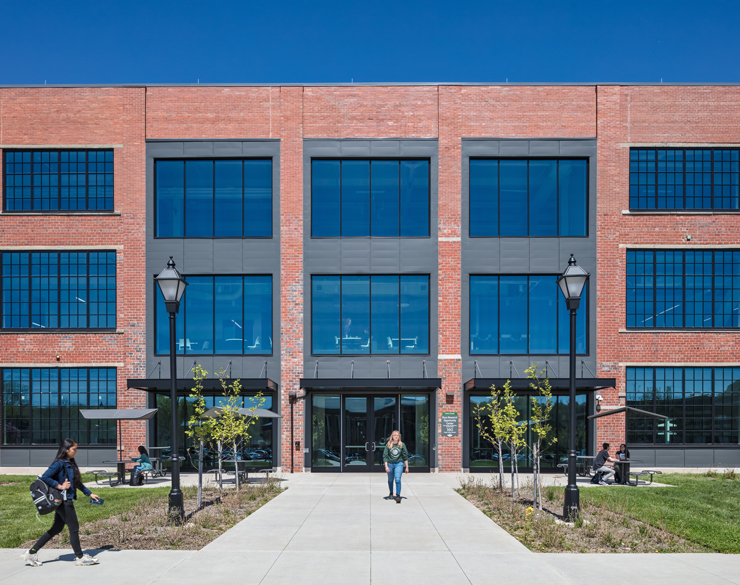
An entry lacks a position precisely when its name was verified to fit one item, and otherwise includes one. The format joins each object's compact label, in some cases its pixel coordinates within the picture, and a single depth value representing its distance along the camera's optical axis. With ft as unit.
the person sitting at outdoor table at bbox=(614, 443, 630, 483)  69.87
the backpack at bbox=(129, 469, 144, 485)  65.72
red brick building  81.00
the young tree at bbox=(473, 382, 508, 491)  78.82
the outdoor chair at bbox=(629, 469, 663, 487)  65.69
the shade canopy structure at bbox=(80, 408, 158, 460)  70.90
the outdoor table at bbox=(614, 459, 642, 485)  66.54
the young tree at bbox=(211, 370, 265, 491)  56.49
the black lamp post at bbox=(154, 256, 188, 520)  44.37
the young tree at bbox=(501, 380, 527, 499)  54.75
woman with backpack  30.63
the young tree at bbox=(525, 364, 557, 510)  48.94
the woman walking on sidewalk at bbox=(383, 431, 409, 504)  54.19
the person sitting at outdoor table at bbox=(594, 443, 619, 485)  67.41
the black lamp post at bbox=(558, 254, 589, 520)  43.57
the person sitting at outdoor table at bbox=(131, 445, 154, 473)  67.00
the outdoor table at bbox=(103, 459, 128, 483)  66.54
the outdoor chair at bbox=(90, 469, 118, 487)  65.78
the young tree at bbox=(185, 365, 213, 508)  50.59
